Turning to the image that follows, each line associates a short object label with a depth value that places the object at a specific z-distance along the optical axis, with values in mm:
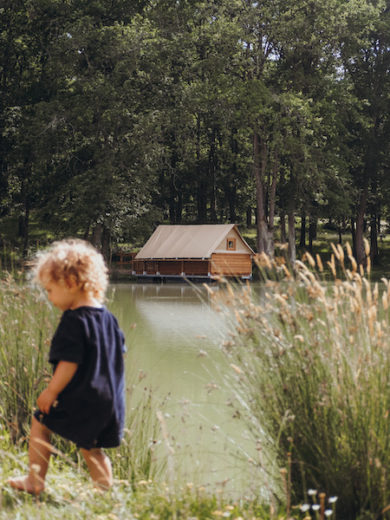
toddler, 3271
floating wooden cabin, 34156
